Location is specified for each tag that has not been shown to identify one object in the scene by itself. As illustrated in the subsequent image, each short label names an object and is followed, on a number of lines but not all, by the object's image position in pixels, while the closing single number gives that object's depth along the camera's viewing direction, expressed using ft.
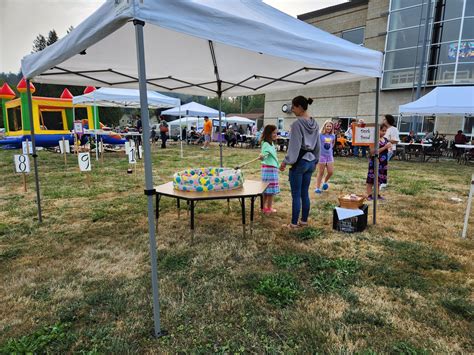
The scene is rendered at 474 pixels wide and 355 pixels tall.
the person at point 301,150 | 12.69
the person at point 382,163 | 18.52
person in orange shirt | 58.28
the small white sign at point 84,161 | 19.72
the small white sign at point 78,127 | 32.23
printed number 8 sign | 19.24
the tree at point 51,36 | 178.75
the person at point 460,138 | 47.29
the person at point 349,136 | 50.05
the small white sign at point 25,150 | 21.30
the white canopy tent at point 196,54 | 6.85
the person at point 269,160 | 14.82
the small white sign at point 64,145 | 33.54
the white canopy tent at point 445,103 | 27.48
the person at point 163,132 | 59.84
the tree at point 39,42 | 187.73
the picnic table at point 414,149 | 44.34
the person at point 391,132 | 18.88
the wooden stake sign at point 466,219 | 13.09
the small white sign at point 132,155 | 27.45
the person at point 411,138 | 49.11
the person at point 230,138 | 65.36
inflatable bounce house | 43.86
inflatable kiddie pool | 12.13
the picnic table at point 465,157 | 43.17
